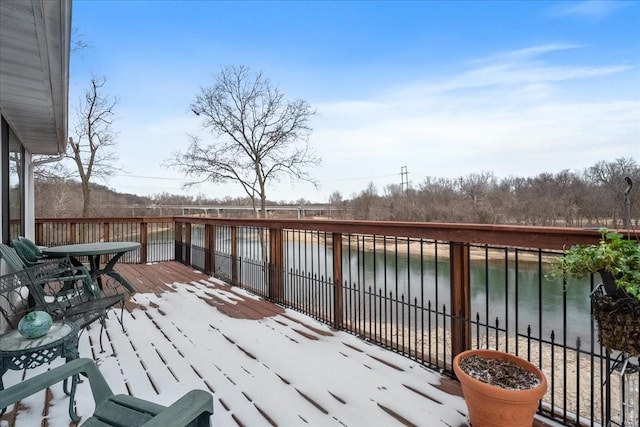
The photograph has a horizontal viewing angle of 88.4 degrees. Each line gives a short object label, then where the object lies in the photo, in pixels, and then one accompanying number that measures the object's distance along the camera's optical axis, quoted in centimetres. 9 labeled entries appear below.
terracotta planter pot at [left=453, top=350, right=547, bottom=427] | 149
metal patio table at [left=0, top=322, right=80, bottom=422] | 167
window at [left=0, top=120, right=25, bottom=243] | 368
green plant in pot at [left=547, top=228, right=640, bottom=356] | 127
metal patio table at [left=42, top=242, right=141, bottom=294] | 383
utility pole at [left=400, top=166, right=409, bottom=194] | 3109
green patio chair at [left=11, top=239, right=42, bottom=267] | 335
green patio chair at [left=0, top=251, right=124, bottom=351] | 229
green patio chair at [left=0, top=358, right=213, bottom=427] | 98
